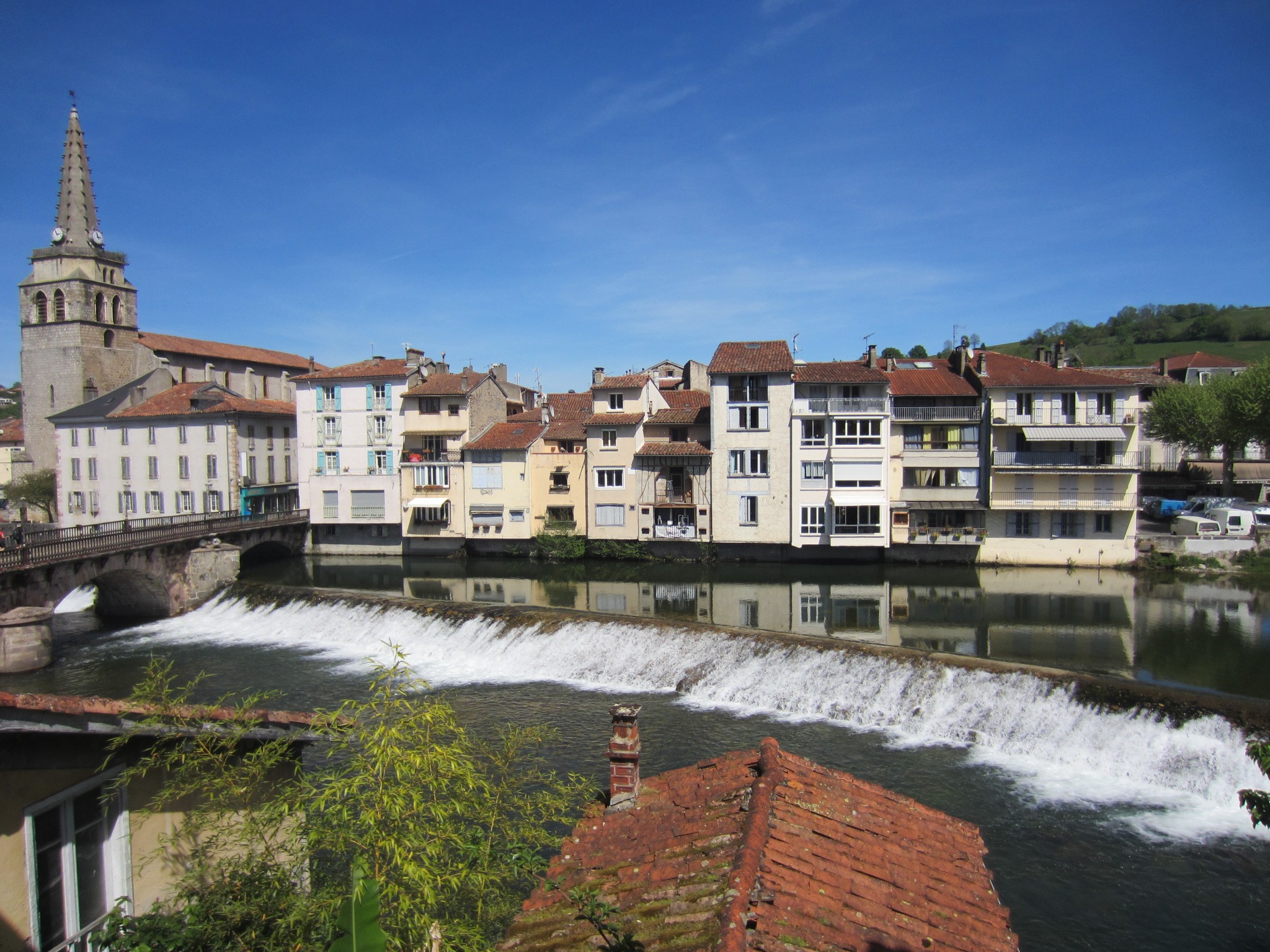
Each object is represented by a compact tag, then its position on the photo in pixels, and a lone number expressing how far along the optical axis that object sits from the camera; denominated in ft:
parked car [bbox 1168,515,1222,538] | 132.46
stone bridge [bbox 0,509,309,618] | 99.19
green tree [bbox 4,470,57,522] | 202.18
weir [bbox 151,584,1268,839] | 55.83
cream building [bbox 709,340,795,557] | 141.08
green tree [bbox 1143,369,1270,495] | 153.99
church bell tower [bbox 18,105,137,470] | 210.38
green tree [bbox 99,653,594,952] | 20.80
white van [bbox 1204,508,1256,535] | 131.96
